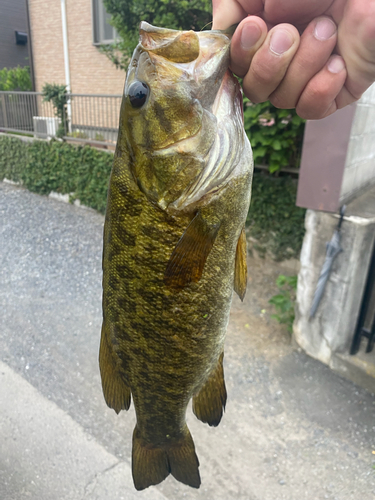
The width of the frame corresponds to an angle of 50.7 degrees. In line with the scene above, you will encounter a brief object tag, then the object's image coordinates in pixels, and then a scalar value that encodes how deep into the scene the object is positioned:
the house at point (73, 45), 12.20
